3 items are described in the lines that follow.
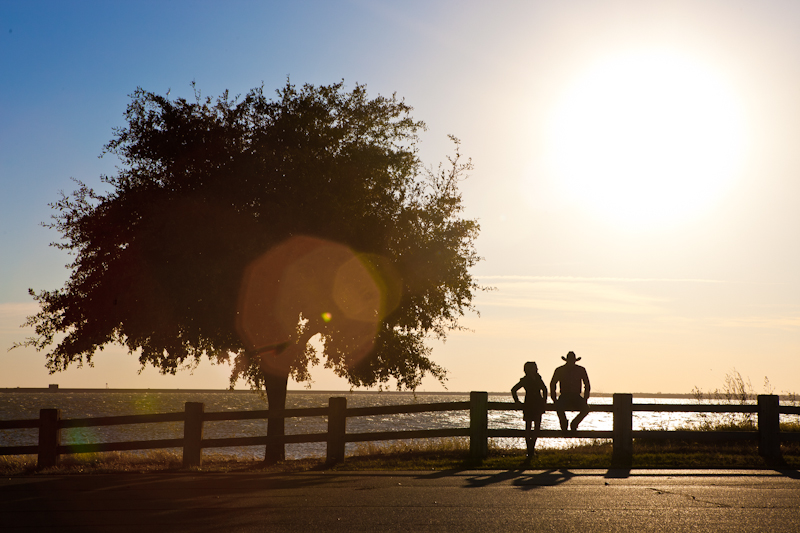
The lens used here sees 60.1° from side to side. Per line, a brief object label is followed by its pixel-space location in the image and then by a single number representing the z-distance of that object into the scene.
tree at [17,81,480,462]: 16.44
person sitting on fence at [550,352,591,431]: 14.26
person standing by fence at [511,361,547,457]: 14.05
